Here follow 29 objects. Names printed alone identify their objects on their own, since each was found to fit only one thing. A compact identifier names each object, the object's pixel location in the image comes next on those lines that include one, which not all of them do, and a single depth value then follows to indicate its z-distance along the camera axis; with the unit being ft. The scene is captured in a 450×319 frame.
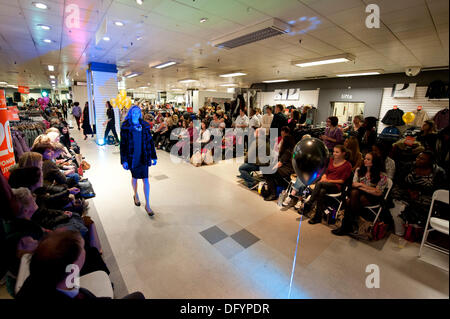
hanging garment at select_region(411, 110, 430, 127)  24.59
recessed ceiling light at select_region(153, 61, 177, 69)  24.59
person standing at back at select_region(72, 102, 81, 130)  36.37
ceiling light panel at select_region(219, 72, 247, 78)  30.51
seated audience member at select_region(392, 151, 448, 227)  7.77
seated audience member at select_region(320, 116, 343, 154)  14.61
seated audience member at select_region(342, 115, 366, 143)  15.01
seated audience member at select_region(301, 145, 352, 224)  10.41
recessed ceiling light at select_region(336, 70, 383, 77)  26.78
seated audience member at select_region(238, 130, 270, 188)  14.51
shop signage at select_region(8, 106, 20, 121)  11.67
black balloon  6.33
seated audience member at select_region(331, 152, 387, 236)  9.37
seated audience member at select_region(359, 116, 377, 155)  13.34
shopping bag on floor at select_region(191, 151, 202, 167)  19.49
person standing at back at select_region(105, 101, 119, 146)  27.02
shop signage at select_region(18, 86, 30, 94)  42.92
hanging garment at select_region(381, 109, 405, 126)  23.29
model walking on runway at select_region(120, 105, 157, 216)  10.41
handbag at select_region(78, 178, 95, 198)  11.39
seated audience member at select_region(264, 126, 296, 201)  12.95
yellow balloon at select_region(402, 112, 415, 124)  14.74
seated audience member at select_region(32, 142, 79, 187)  9.18
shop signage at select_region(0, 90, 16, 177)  8.52
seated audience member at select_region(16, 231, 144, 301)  3.32
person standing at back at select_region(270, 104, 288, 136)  19.13
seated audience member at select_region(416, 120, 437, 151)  8.34
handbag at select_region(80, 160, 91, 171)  15.04
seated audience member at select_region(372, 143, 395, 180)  9.58
